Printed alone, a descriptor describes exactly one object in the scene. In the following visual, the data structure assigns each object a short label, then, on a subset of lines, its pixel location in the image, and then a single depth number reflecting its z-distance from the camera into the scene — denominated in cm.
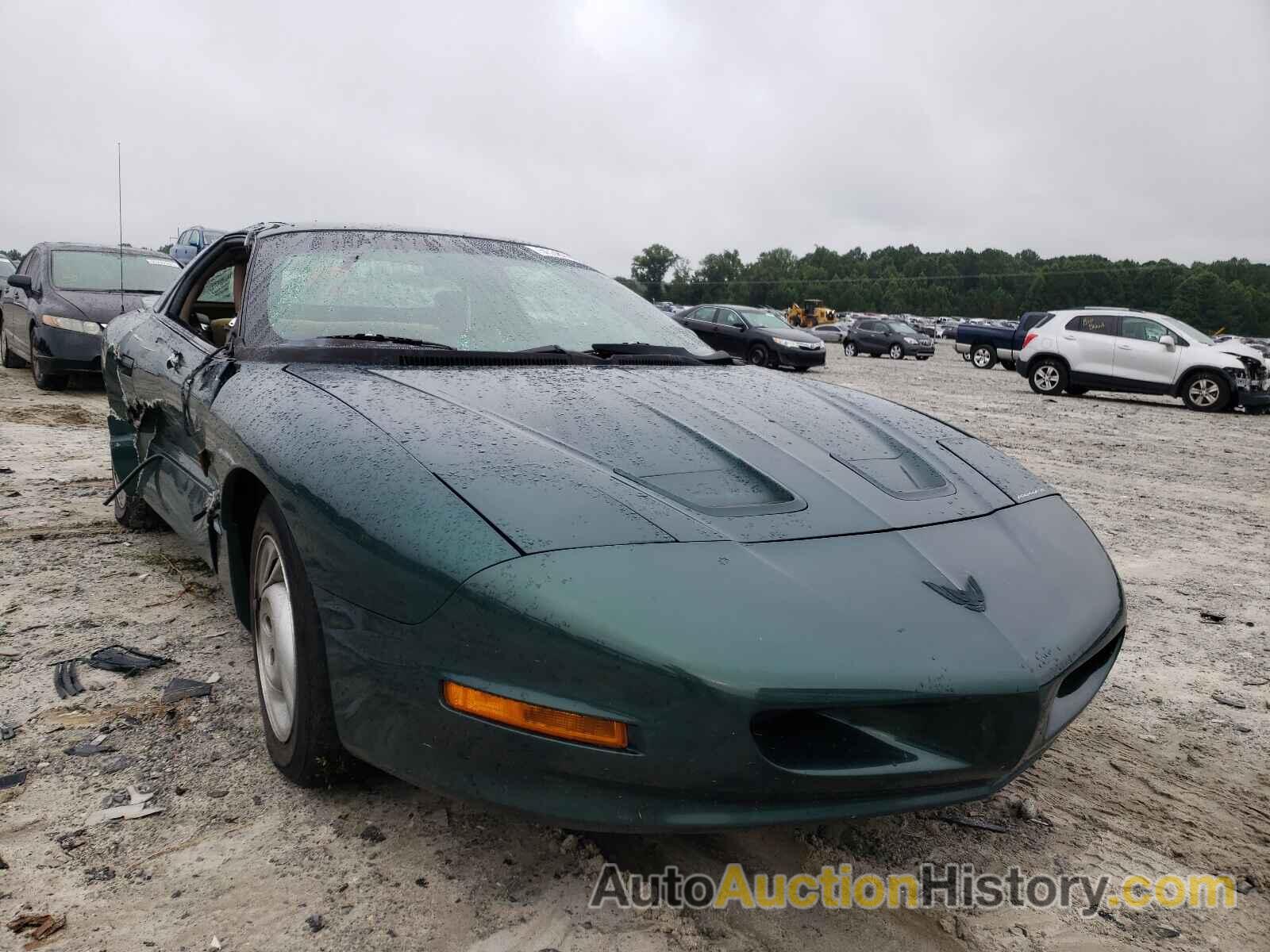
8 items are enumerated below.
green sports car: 144
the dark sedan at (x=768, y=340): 1822
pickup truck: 2281
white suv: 1361
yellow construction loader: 5316
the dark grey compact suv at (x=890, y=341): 2842
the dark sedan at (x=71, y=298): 845
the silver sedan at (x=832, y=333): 4557
